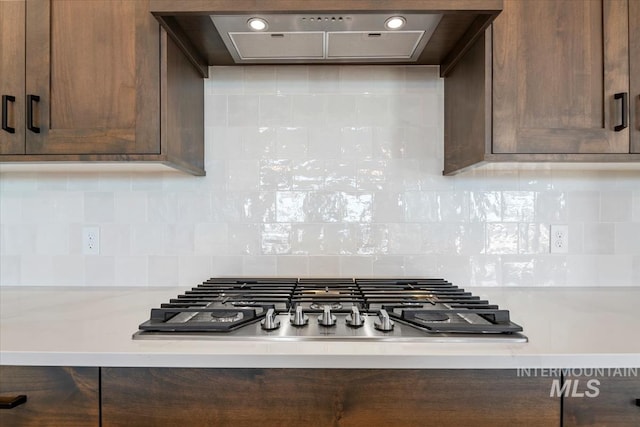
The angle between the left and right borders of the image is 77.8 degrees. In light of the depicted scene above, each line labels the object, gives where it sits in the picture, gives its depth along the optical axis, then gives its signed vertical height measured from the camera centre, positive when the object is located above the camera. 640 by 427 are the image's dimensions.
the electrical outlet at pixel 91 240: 1.44 -0.09
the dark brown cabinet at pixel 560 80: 1.07 +0.37
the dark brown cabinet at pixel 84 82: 1.08 +0.37
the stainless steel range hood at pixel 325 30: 1.01 +0.54
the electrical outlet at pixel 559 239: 1.42 -0.07
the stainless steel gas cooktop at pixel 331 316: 0.80 -0.22
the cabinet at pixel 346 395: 0.74 -0.33
